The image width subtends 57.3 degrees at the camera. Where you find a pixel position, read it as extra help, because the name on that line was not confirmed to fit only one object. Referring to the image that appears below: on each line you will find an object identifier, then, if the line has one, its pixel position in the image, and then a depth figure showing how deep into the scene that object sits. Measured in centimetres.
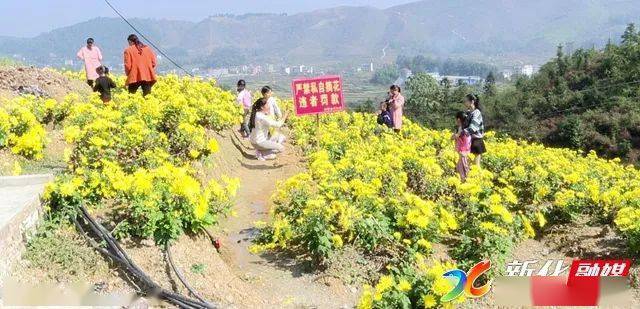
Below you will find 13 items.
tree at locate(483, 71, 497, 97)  8194
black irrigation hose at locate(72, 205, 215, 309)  552
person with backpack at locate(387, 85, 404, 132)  1345
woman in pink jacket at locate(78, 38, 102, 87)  1421
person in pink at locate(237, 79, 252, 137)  1395
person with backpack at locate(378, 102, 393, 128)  1425
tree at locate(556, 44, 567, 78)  7361
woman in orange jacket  1134
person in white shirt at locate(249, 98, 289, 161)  1125
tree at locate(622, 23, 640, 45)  6729
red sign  1182
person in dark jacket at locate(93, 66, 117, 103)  1175
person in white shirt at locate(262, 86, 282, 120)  1127
